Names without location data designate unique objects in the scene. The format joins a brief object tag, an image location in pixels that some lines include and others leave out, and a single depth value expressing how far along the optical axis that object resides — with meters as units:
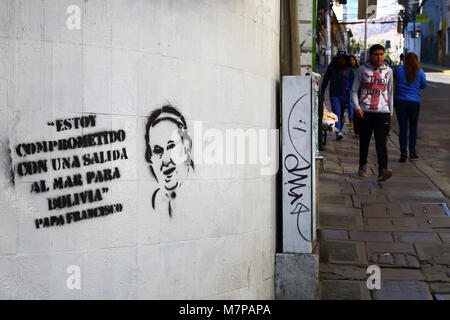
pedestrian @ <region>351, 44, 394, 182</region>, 8.69
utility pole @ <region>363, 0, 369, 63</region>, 30.95
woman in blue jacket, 9.95
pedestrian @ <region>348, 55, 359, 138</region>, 12.84
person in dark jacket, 12.55
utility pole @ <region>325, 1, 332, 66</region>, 44.14
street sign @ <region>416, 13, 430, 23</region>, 58.91
